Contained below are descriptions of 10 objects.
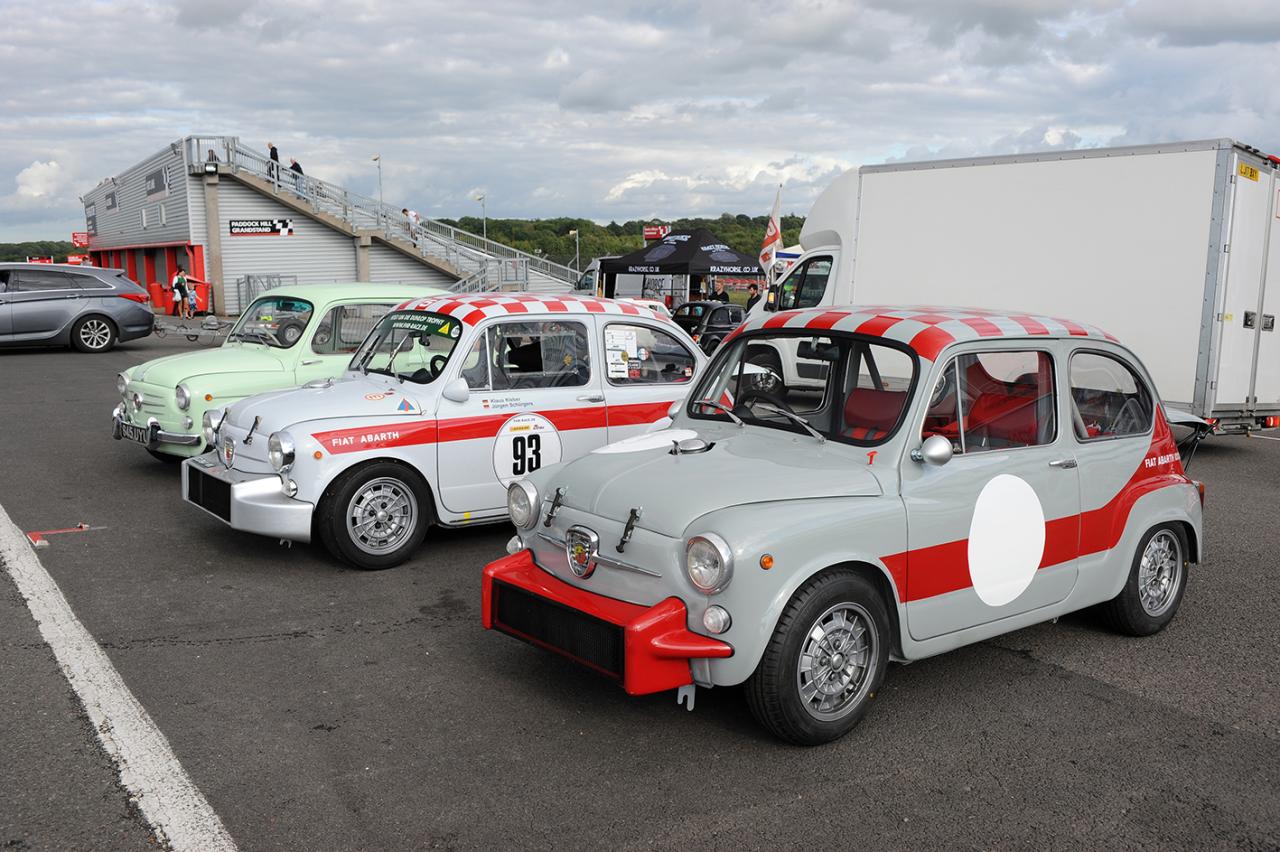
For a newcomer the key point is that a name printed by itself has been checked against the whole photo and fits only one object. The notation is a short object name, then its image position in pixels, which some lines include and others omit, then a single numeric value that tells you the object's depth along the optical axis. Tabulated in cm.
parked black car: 2158
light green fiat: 845
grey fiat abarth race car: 387
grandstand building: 3369
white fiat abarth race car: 627
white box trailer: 997
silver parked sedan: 1952
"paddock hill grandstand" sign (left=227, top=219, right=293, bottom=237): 3416
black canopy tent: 2697
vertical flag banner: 2466
